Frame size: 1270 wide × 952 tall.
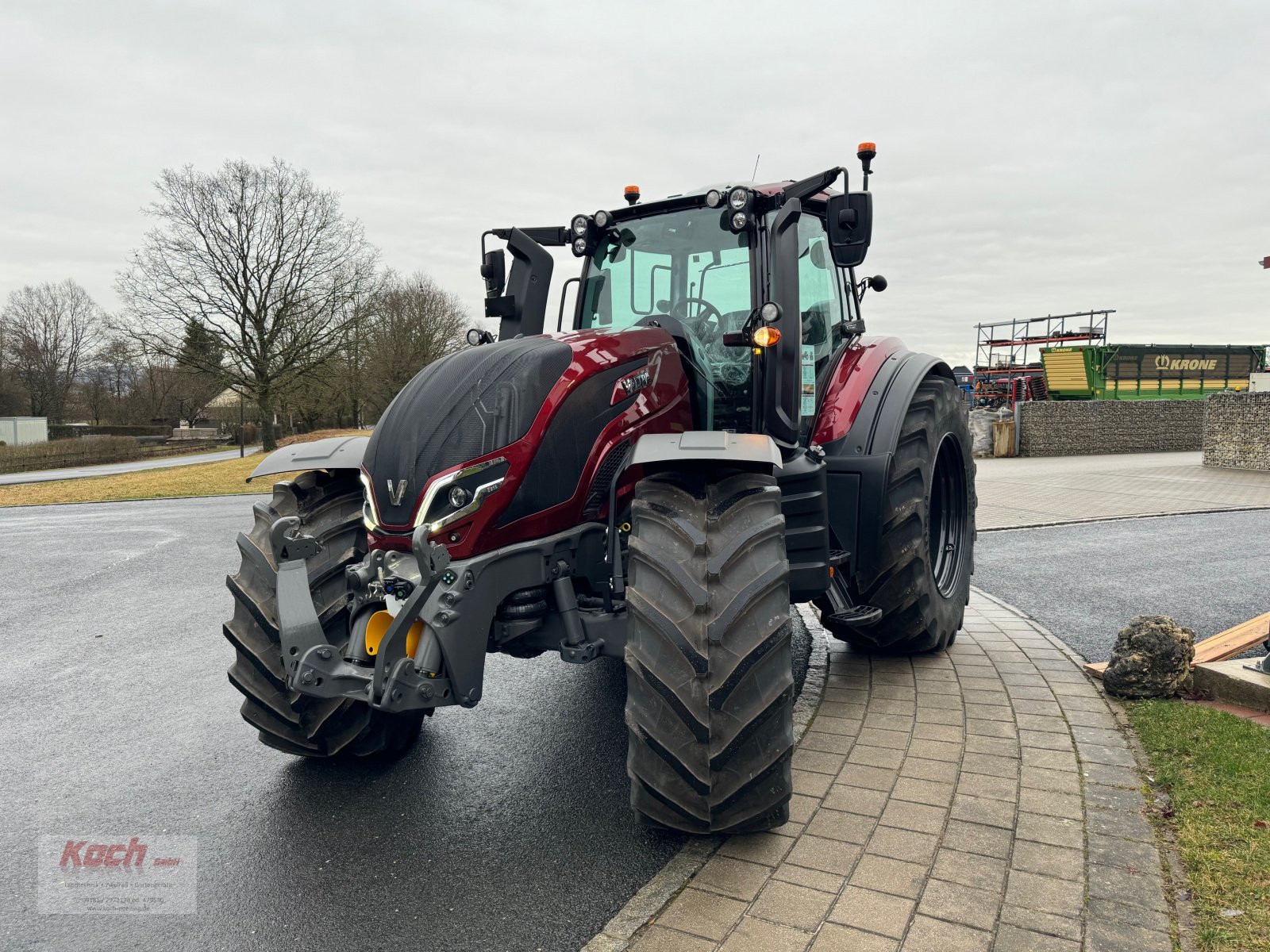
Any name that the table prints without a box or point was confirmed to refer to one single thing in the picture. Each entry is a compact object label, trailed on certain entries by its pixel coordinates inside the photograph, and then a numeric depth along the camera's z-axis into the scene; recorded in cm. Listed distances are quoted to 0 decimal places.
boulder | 392
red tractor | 254
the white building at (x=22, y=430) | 4166
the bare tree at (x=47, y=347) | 5125
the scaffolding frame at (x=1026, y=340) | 2438
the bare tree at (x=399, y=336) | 3253
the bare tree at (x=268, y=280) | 2764
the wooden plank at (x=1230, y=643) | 428
